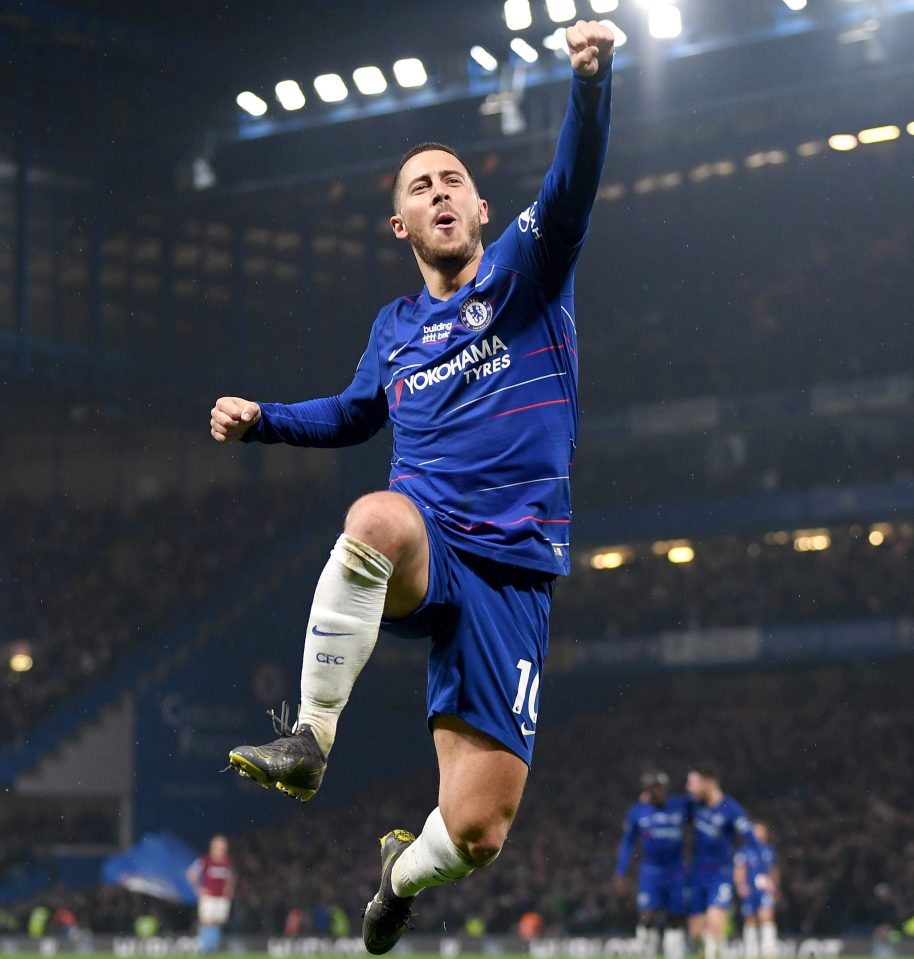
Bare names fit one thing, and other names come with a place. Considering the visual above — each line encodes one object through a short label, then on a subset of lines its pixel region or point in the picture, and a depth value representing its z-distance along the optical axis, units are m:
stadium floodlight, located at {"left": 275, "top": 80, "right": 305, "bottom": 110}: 25.16
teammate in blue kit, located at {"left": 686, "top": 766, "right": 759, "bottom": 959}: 13.00
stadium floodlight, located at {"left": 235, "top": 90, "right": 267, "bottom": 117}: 26.15
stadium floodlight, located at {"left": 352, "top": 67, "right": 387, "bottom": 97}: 24.64
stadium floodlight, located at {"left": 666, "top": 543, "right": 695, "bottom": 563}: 29.67
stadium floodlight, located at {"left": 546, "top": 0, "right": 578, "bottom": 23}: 22.73
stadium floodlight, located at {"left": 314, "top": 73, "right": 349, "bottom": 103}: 25.20
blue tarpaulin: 24.17
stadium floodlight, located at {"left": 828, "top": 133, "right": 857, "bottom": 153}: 27.00
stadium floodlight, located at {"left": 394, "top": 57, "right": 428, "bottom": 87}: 24.41
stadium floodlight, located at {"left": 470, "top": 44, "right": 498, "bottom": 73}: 23.61
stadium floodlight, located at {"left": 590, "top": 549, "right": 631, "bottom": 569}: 30.05
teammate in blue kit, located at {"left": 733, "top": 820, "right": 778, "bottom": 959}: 14.40
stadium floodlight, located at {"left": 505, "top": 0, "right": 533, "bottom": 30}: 22.92
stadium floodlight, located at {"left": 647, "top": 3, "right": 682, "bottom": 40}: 22.92
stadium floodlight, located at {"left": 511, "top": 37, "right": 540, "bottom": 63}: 23.12
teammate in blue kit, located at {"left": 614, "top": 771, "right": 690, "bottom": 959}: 12.92
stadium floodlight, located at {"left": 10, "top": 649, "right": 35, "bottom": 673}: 30.80
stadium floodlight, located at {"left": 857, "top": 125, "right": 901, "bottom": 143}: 26.58
